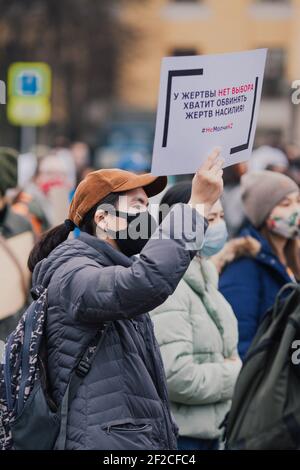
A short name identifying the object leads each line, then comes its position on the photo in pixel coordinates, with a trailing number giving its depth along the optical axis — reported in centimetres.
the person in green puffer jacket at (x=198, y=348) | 725
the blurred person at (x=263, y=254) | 844
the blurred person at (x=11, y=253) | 834
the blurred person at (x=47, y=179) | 1529
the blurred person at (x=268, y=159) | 1696
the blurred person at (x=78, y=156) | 2407
